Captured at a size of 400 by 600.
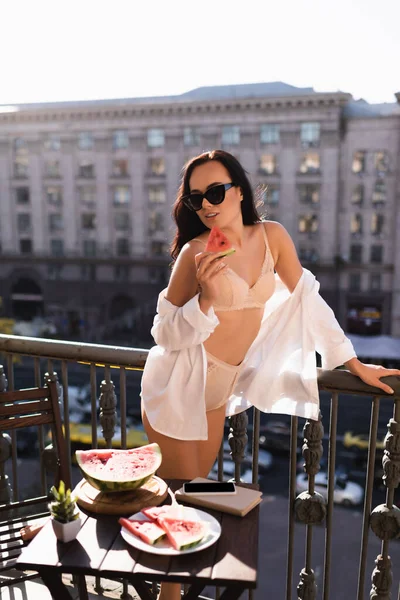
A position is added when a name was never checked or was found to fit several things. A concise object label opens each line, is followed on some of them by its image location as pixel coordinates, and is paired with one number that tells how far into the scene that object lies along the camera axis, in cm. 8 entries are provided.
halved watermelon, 212
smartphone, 217
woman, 247
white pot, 190
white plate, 181
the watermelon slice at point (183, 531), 181
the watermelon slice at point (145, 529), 185
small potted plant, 191
